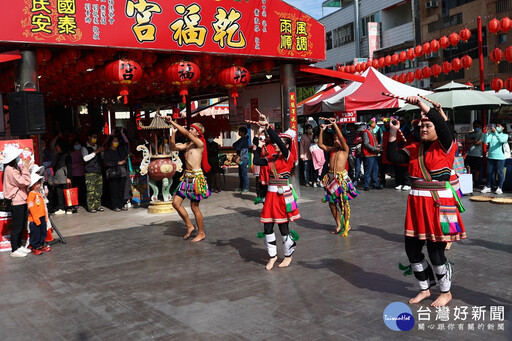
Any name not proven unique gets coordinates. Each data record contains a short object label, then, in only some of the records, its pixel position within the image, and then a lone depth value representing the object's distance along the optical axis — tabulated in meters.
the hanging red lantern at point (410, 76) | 17.36
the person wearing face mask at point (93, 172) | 11.02
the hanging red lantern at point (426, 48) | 15.76
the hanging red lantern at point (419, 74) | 16.93
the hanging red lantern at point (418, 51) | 16.12
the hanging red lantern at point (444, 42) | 15.01
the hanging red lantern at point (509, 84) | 13.14
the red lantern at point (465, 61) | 14.99
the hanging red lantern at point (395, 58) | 16.91
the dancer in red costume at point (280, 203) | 6.19
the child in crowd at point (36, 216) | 7.43
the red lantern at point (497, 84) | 14.07
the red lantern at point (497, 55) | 13.52
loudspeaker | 7.97
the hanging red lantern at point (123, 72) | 9.45
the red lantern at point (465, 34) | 14.19
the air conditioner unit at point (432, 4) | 29.38
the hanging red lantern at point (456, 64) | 15.21
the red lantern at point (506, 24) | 13.33
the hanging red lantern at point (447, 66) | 15.71
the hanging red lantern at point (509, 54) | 12.97
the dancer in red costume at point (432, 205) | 4.51
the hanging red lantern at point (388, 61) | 16.97
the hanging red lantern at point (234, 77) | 10.71
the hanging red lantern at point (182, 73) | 10.01
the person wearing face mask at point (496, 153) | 11.66
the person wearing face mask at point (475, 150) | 12.54
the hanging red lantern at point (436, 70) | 15.71
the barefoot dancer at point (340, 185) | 7.96
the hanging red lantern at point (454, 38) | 14.66
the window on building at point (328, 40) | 41.09
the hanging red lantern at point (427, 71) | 16.20
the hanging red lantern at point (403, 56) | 16.78
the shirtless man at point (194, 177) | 7.81
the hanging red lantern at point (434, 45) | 15.36
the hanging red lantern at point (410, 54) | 16.71
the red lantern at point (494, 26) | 13.89
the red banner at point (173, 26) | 8.52
